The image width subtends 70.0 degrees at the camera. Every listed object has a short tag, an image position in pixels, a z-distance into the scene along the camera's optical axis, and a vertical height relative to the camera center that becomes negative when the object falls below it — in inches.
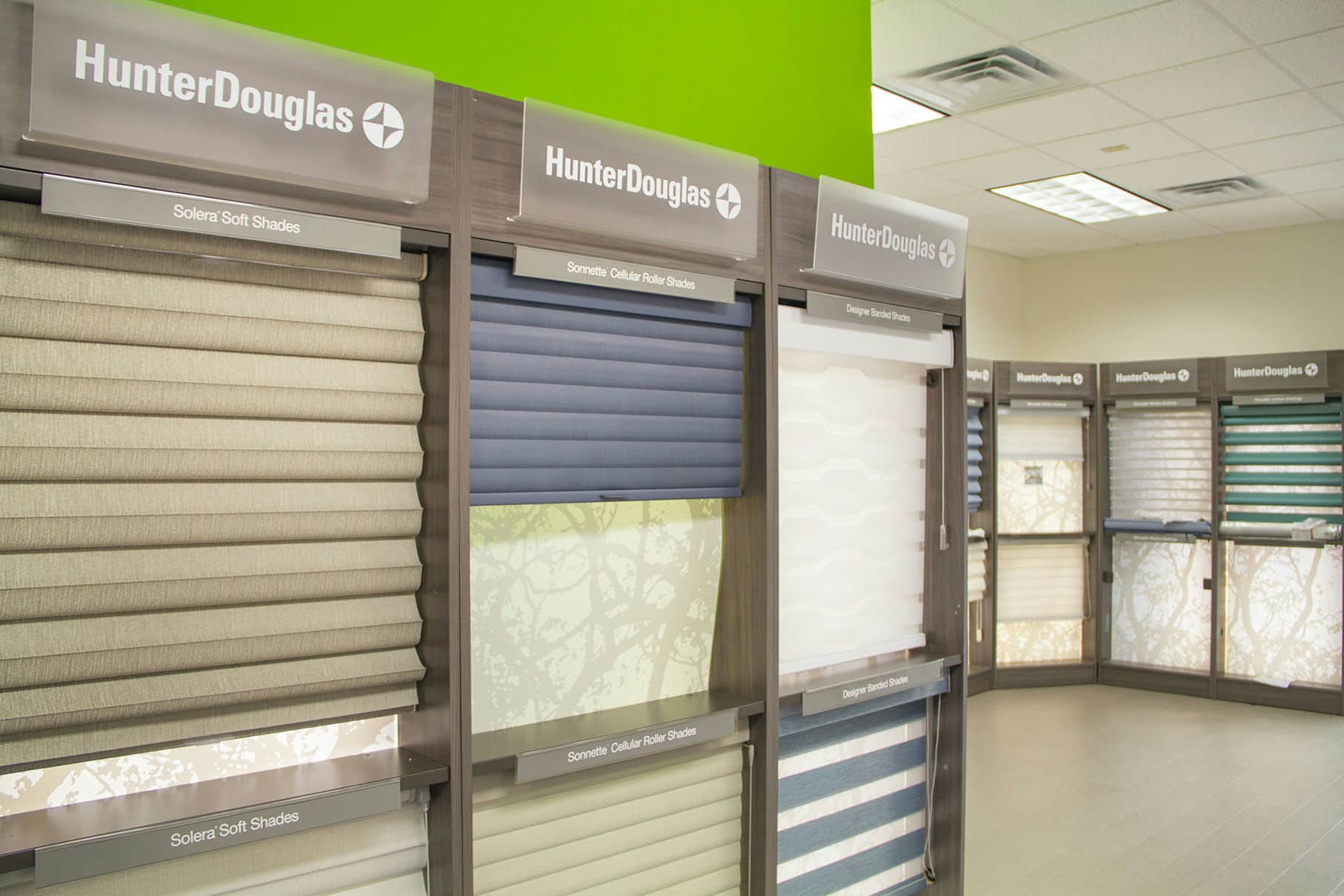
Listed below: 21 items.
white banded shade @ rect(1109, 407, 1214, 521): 287.7 +3.8
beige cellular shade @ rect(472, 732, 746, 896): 82.2 -33.1
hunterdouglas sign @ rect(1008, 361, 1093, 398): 290.7 +29.5
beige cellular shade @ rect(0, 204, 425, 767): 62.2 -1.2
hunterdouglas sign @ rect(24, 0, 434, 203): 56.9 +24.2
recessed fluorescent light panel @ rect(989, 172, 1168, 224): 271.6 +83.0
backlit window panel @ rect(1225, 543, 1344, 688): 270.1 -39.0
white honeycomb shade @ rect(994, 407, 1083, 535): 296.2 +1.2
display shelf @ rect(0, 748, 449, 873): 60.4 -23.1
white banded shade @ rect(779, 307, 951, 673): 109.0 -1.6
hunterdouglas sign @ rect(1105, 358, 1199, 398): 285.1 +30.1
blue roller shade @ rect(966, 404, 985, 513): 280.7 +6.7
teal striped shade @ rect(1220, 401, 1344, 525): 269.0 +4.5
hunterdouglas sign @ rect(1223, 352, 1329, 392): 266.1 +30.0
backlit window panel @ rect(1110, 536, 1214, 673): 290.0 -39.2
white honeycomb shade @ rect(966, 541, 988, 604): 279.6 -27.8
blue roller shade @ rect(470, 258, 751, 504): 81.7 +7.4
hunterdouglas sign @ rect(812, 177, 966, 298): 104.2 +27.1
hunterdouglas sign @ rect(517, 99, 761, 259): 79.2 +25.8
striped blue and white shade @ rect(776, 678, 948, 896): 107.9 -38.7
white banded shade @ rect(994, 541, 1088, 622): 295.3 -32.6
